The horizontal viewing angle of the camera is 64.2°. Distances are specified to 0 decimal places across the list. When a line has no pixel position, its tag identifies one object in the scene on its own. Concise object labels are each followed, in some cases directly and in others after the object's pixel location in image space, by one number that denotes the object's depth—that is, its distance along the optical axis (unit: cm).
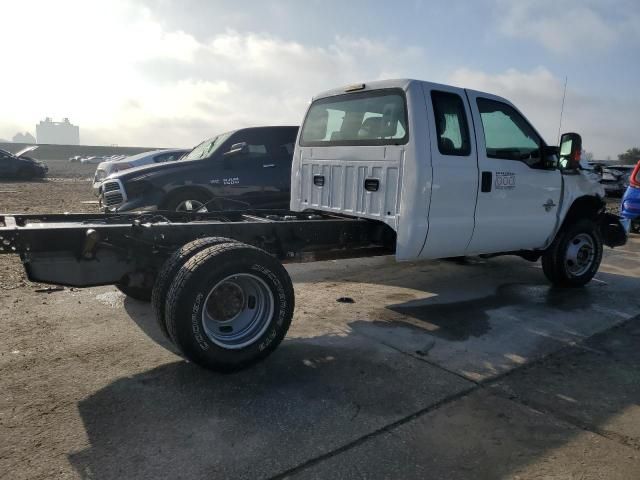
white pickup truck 350
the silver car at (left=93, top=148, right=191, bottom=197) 1231
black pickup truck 765
